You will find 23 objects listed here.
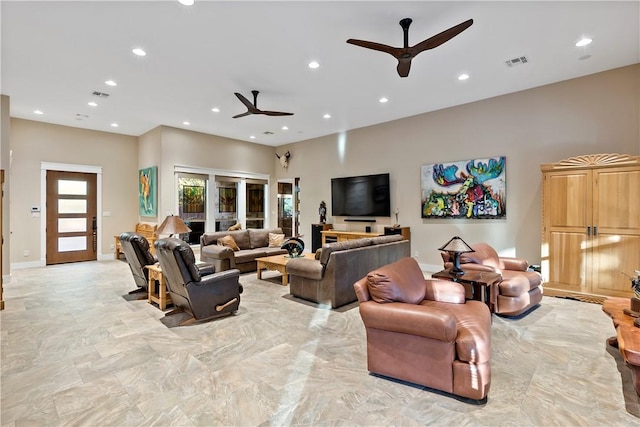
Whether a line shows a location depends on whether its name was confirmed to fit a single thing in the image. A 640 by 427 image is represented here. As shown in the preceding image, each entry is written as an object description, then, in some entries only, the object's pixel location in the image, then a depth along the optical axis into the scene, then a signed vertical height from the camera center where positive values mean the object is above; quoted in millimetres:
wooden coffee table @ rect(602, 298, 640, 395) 2117 -906
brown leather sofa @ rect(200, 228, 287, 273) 5953 -775
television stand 7323 -532
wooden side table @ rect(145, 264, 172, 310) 4176 -1052
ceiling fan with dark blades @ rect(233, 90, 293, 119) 5109 +1743
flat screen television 7387 +406
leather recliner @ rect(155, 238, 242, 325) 3543 -856
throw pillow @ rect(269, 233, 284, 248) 7056 -627
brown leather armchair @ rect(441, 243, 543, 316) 3795 -825
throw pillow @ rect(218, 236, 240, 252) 6320 -608
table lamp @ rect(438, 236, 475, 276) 3371 -399
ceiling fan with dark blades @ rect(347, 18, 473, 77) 3004 +1705
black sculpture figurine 8656 +6
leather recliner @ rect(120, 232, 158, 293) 4473 -601
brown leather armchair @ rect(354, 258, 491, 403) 2166 -907
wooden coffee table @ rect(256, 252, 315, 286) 5313 -884
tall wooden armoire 4176 -167
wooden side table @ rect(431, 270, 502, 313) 3291 -728
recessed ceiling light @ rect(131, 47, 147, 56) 3984 +2053
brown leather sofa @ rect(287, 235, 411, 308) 4254 -817
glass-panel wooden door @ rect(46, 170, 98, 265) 7488 -125
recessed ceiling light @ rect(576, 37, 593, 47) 3824 +2100
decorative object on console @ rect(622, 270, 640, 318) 2672 -759
